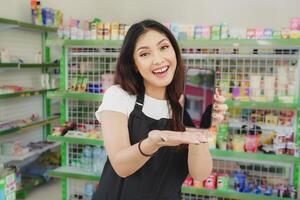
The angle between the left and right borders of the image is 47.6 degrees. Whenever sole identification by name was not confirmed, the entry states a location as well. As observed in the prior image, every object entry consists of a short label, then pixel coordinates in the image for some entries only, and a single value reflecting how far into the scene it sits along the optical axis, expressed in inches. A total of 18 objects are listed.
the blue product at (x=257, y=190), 107.2
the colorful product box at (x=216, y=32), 103.2
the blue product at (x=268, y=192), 105.9
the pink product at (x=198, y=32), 105.5
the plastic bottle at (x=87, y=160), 123.4
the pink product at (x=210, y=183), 109.0
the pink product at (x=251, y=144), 105.6
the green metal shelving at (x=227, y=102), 99.7
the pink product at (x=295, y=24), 100.5
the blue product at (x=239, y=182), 108.3
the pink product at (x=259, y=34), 100.4
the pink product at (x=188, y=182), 111.1
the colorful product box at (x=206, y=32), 104.6
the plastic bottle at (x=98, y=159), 119.6
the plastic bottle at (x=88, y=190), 125.8
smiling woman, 48.1
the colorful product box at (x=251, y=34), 101.0
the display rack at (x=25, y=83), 164.7
